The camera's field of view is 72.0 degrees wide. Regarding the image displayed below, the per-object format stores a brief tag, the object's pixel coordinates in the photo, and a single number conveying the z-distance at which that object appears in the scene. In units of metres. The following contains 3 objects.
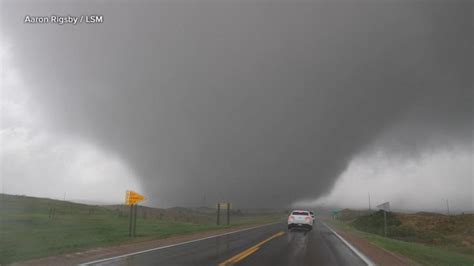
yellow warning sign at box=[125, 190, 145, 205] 20.55
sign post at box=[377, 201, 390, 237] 22.85
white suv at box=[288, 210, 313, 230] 29.49
